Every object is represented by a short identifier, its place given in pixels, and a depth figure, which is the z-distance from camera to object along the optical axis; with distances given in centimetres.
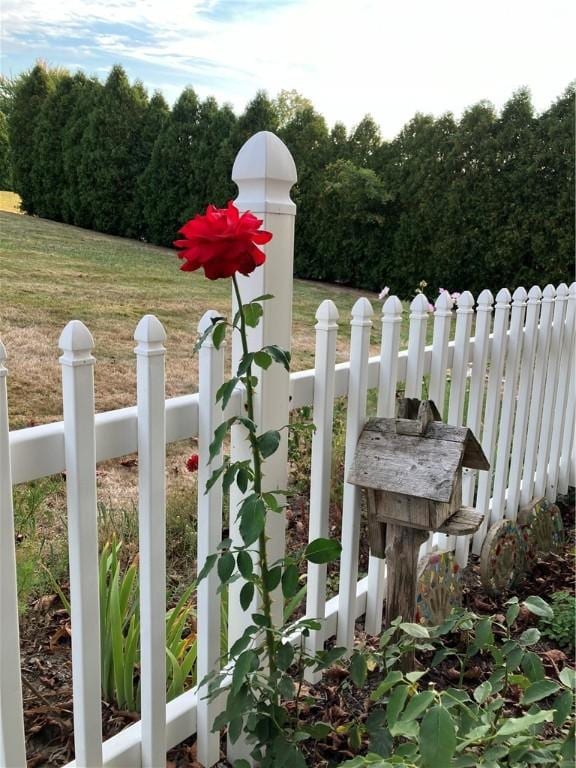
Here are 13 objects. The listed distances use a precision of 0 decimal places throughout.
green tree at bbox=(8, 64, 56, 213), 988
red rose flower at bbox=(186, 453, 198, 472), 196
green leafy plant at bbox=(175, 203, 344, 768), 115
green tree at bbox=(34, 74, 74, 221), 969
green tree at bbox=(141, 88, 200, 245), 912
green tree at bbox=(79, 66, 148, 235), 933
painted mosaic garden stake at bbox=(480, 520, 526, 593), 237
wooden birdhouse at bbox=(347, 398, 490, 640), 160
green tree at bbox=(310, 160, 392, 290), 839
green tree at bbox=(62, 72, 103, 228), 947
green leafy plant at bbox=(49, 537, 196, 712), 155
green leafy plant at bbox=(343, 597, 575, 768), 102
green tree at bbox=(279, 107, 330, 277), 893
